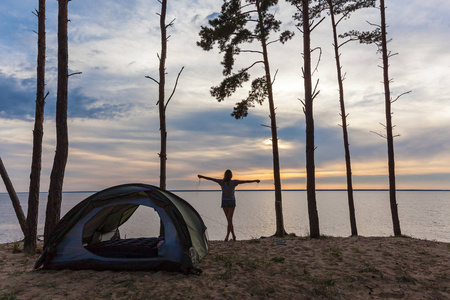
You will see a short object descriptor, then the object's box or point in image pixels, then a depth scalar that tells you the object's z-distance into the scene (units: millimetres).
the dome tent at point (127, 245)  7039
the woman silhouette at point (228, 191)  10383
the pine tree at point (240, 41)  13312
